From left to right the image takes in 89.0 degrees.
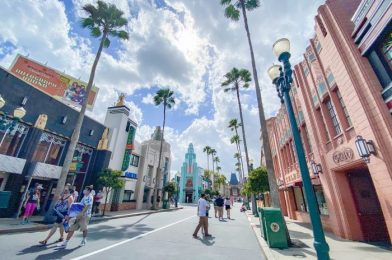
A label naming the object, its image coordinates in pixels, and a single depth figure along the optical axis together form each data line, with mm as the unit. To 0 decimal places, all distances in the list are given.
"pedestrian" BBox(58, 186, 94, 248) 6699
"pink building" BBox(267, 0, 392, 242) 6668
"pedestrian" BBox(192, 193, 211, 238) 9262
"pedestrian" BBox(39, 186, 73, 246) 6795
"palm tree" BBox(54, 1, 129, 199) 15547
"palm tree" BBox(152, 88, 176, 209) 30141
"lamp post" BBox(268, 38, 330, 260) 4047
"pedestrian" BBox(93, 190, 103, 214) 16688
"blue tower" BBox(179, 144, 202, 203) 60128
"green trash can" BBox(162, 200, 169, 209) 29478
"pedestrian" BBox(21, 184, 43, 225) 10493
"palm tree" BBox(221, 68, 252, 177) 25344
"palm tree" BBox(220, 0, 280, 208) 9434
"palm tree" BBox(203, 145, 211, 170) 70688
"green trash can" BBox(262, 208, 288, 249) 7000
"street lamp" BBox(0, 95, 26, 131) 11891
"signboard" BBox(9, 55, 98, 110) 20781
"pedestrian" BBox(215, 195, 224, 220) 16736
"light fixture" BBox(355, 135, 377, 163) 6692
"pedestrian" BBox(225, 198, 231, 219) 17831
